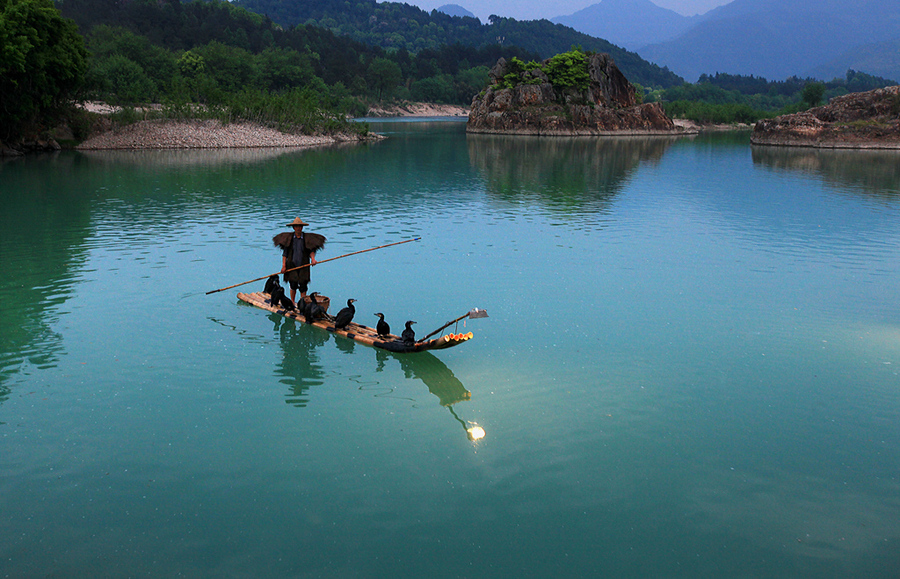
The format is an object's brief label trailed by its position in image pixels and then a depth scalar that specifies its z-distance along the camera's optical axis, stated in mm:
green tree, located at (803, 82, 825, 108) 126625
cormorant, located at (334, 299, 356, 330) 13859
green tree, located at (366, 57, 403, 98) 191125
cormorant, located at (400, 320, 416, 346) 12633
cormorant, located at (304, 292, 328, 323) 14378
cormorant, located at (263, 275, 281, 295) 15785
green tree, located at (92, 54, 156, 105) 85144
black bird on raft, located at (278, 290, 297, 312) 15312
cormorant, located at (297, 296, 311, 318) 14579
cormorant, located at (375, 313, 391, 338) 13156
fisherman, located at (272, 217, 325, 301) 15266
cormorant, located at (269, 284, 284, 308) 15406
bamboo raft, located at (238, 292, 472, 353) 11992
